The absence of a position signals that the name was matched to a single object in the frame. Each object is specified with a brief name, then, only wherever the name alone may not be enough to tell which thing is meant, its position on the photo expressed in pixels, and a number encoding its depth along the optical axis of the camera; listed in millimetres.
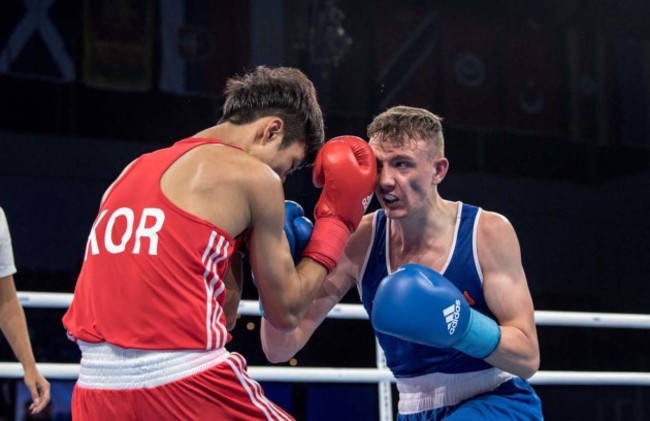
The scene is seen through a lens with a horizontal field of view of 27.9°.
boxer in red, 2338
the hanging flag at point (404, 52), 10396
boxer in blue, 2689
